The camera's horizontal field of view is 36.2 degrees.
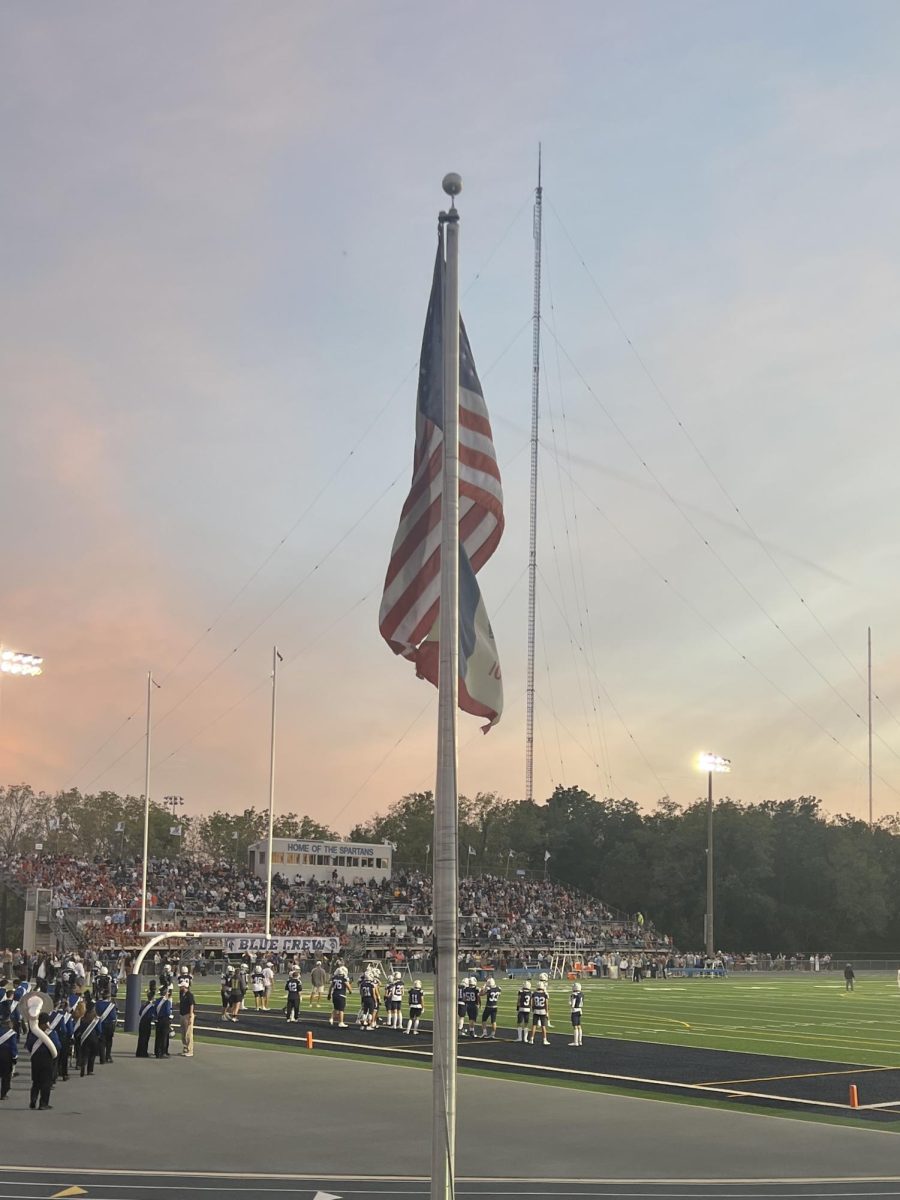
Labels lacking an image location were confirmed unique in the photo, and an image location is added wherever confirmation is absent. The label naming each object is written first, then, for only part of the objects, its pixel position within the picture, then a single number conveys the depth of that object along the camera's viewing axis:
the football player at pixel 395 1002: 37.03
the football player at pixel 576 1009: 32.94
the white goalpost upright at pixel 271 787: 54.53
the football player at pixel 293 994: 39.19
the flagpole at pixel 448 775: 11.12
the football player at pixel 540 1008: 32.97
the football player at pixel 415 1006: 35.50
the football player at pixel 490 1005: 34.53
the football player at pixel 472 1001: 34.81
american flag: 12.59
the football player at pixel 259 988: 44.09
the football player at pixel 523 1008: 33.78
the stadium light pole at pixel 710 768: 82.56
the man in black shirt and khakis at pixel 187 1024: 29.86
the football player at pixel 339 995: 37.66
